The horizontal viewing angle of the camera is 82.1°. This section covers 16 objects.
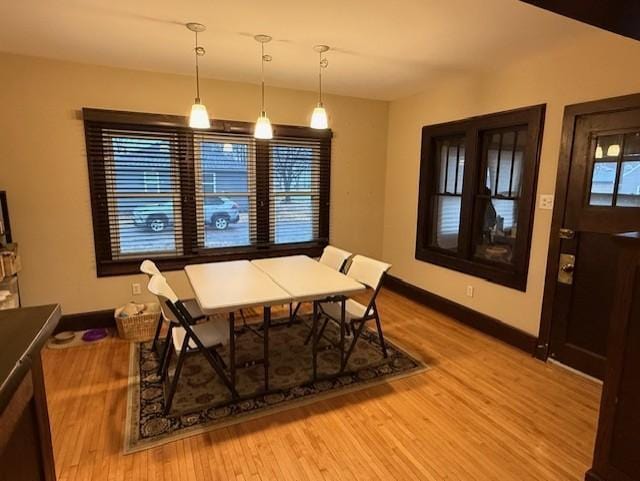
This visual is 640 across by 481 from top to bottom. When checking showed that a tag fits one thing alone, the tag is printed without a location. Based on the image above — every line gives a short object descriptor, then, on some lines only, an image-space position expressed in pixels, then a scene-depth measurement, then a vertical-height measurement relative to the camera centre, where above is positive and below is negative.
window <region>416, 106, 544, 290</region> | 3.09 -0.03
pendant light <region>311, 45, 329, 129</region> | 2.61 +0.51
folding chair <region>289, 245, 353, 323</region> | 3.27 -0.64
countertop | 0.63 -0.32
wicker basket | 3.24 -1.23
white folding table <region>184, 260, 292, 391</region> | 2.19 -0.68
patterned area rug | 2.16 -1.37
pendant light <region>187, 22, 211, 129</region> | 2.40 +0.48
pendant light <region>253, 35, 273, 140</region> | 2.62 +0.44
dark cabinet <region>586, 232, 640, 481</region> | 1.51 -0.78
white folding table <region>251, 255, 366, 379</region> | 2.45 -0.67
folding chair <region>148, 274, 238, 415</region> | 2.19 -0.97
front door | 2.41 -0.23
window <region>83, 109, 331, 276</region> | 3.37 -0.04
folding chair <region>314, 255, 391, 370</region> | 2.79 -0.95
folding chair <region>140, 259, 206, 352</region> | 2.73 -0.97
